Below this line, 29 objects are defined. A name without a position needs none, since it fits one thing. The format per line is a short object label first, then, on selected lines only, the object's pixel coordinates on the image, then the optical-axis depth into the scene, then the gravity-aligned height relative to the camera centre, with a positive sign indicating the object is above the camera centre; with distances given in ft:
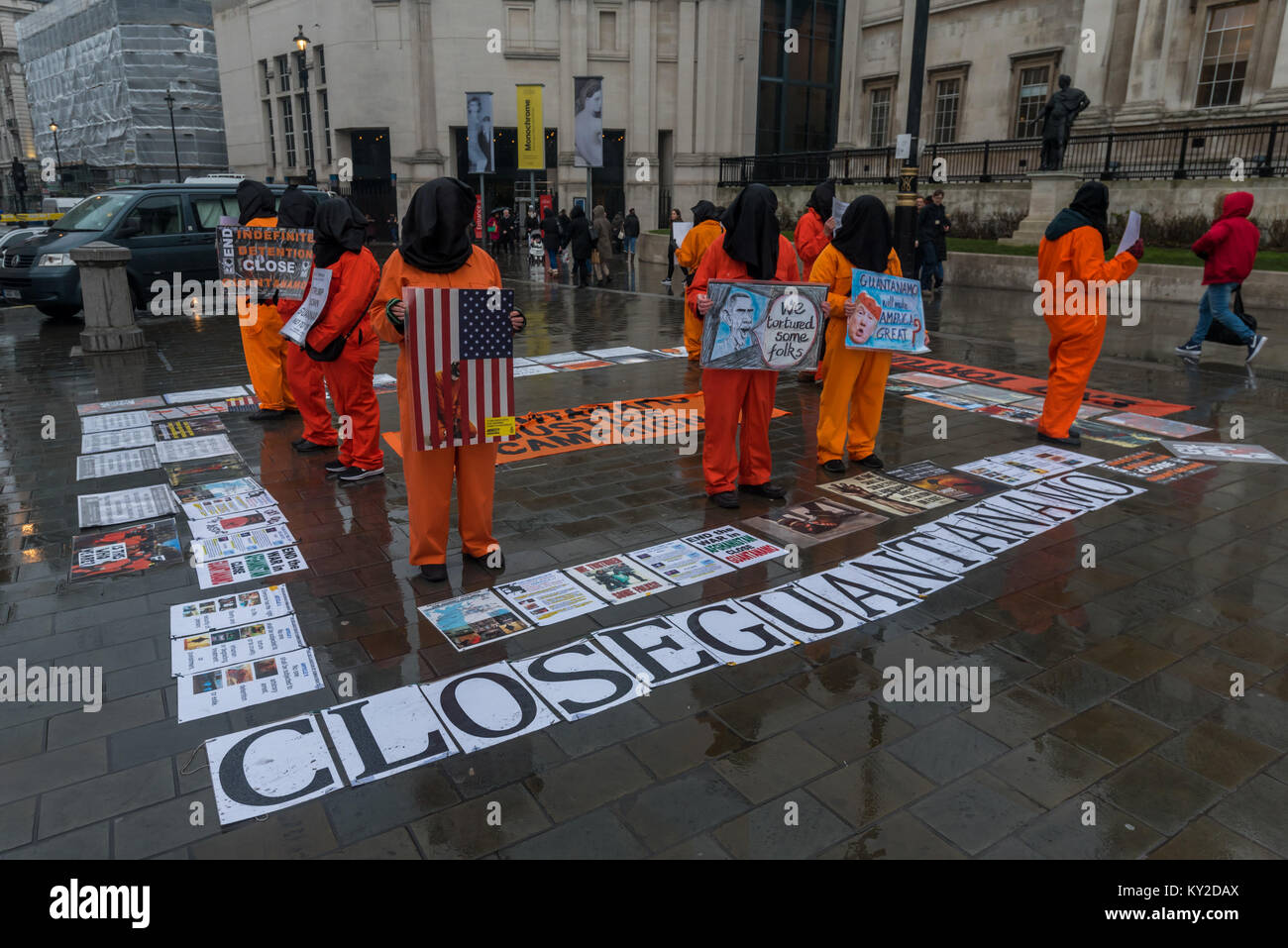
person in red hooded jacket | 33.35 -0.99
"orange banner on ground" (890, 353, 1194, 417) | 28.71 -5.49
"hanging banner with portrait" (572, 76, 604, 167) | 77.82 +8.64
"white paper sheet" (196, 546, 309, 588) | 16.29 -6.37
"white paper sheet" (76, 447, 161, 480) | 22.43 -6.16
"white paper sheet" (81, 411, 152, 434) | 26.53 -6.01
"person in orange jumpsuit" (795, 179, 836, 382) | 31.81 -0.05
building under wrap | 147.64 +23.16
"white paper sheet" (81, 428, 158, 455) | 24.56 -6.08
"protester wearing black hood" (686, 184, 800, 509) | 19.07 -3.43
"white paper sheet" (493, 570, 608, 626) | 14.88 -6.35
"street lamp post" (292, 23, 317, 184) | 79.76 +15.20
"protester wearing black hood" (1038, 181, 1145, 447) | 23.12 -1.39
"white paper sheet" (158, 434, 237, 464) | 23.76 -6.10
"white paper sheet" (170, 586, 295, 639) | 14.52 -6.42
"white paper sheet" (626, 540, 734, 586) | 16.40 -6.29
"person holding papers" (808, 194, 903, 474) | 20.93 -3.10
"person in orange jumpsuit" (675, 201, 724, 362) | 34.30 -0.73
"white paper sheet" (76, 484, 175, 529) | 19.29 -6.27
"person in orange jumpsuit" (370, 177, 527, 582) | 15.12 -1.72
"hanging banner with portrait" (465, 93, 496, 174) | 87.51 +9.08
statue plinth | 61.77 +2.14
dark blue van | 45.50 -0.99
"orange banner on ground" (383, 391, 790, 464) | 24.91 -5.95
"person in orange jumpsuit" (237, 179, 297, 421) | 26.05 -3.41
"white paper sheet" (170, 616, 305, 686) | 13.39 -6.46
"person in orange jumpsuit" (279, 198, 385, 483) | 20.68 -2.59
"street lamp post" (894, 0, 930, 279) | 29.17 +1.43
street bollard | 38.86 -3.37
